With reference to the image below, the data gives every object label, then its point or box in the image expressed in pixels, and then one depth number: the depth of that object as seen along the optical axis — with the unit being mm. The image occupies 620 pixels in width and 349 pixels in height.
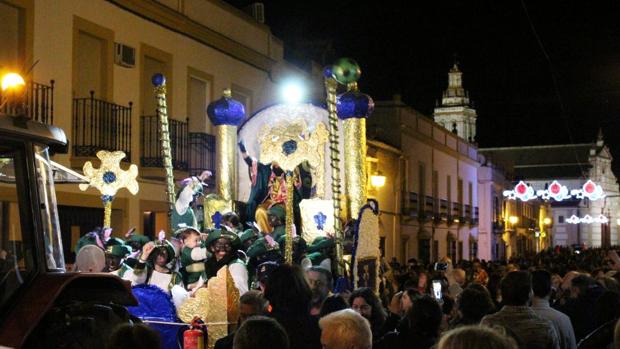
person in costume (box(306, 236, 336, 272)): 12031
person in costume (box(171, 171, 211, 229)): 12609
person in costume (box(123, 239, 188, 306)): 9023
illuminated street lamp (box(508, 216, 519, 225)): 62156
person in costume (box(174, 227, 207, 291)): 10289
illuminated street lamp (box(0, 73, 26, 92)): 6410
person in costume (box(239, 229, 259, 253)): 11149
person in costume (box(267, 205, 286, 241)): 13627
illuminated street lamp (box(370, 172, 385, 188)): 25250
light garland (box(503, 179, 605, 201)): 41569
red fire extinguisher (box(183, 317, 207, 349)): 7320
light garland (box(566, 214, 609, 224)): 75762
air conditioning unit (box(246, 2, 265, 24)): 25000
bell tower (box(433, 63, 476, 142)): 85562
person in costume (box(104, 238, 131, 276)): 10614
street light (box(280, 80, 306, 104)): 14307
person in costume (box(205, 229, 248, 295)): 9672
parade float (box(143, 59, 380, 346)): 11938
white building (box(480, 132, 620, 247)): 111000
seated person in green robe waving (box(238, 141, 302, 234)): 14281
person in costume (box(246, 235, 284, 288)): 10891
